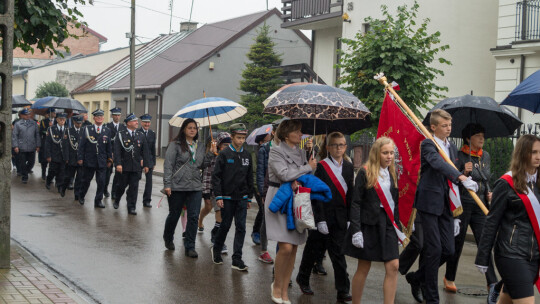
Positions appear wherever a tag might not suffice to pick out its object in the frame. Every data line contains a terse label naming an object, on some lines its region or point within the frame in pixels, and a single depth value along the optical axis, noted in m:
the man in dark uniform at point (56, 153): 17.66
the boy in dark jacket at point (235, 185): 8.58
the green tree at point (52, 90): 48.26
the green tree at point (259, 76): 30.41
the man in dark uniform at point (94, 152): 14.94
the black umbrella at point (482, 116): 7.64
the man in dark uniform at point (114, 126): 15.58
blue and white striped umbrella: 10.00
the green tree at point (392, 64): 14.23
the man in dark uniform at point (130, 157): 13.95
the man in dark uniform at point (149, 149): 14.77
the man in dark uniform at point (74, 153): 15.40
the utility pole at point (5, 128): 7.99
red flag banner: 7.23
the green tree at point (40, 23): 9.52
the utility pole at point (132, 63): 30.04
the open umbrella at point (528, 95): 6.45
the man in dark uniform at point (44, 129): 19.84
